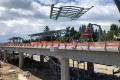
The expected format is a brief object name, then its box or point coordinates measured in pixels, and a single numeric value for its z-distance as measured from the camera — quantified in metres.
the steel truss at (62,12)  20.88
